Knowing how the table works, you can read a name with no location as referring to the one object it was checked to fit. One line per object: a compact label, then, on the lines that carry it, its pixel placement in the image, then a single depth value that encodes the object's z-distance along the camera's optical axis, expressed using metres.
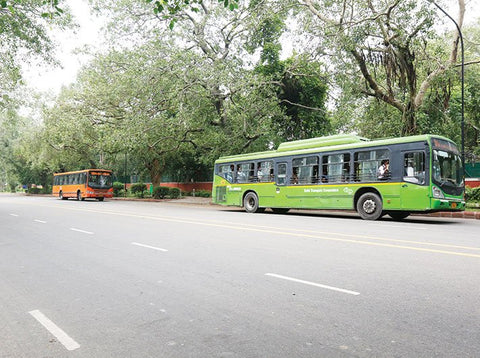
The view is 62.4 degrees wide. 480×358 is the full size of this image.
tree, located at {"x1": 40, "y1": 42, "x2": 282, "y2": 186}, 21.44
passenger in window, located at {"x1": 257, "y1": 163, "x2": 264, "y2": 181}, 20.15
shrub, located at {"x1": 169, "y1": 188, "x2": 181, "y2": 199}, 35.66
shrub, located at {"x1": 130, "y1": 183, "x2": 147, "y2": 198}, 38.91
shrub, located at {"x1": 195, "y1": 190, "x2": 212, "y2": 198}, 36.75
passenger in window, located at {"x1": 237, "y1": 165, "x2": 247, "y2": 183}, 21.10
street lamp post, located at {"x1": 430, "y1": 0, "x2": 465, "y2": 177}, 16.13
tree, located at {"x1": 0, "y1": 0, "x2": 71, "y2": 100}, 16.02
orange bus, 35.56
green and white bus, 14.04
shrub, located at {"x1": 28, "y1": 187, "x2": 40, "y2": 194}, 61.41
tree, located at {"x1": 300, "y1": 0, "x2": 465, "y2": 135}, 17.81
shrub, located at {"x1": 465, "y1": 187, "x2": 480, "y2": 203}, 19.20
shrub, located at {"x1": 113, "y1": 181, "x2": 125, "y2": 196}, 44.47
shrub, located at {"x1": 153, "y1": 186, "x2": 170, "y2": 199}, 35.34
